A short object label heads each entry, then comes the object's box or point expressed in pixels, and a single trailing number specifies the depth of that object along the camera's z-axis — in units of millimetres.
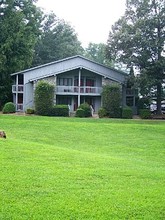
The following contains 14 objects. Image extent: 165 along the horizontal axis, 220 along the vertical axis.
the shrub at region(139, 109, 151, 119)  36200
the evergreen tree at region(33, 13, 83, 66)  61812
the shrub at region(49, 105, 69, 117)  36050
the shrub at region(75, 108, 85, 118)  35403
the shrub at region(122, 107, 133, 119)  36094
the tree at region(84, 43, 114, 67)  97625
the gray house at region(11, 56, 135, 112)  39625
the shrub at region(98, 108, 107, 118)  36062
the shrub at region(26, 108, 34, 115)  36534
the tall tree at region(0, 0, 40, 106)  42950
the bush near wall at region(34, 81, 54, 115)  36250
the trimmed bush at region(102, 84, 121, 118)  36938
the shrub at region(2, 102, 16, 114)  37188
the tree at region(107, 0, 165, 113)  37625
